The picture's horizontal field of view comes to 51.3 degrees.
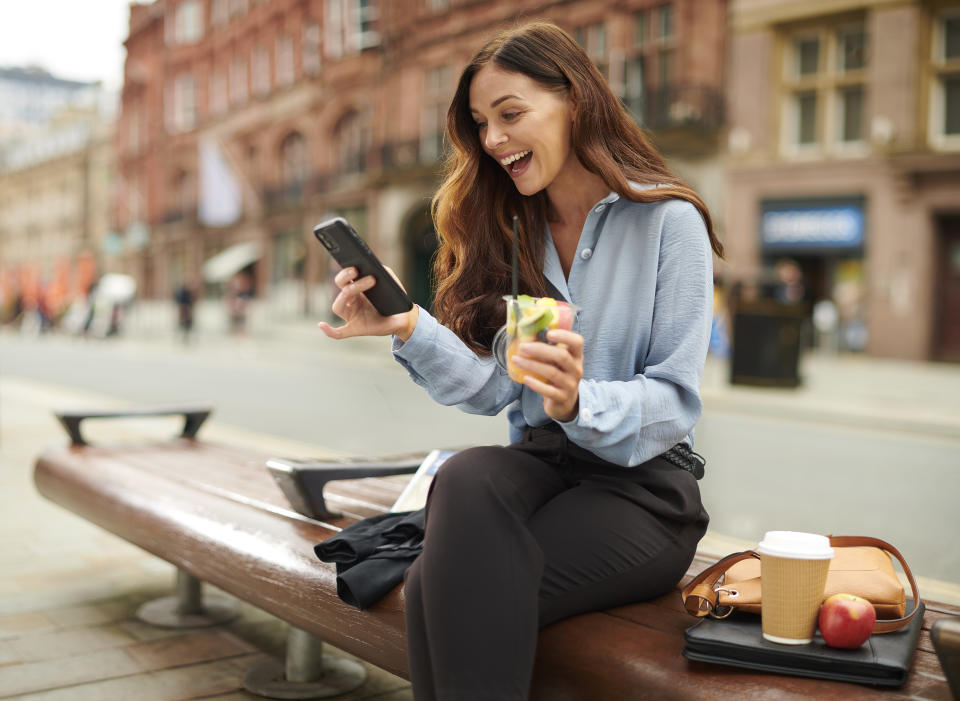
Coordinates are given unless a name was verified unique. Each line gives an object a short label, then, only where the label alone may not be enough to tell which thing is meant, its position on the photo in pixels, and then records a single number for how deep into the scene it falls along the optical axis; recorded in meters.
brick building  19.25
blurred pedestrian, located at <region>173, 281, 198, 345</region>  23.98
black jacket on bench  1.85
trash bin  11.52
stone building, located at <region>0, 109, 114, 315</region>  50.41
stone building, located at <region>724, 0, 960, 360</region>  17.33
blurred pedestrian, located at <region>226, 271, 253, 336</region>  21.45
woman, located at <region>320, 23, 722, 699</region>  1.52
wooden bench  1.42
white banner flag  25.30
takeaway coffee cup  1.43
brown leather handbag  1.51
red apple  1.41
